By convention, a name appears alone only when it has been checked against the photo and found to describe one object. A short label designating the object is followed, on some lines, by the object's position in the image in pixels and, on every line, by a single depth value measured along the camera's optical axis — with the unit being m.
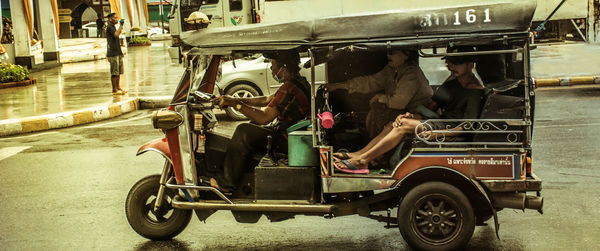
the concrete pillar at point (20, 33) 20.12
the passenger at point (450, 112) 4.85
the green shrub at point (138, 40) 36.75
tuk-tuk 4.50
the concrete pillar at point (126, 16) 36.31
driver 5.25
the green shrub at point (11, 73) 16.28
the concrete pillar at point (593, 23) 22.20
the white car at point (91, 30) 46.34
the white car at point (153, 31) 47.97
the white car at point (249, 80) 11.41
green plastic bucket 4.92
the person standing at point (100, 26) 42.36
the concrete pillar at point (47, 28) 23.03
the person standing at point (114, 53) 14.31
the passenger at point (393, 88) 5.04
